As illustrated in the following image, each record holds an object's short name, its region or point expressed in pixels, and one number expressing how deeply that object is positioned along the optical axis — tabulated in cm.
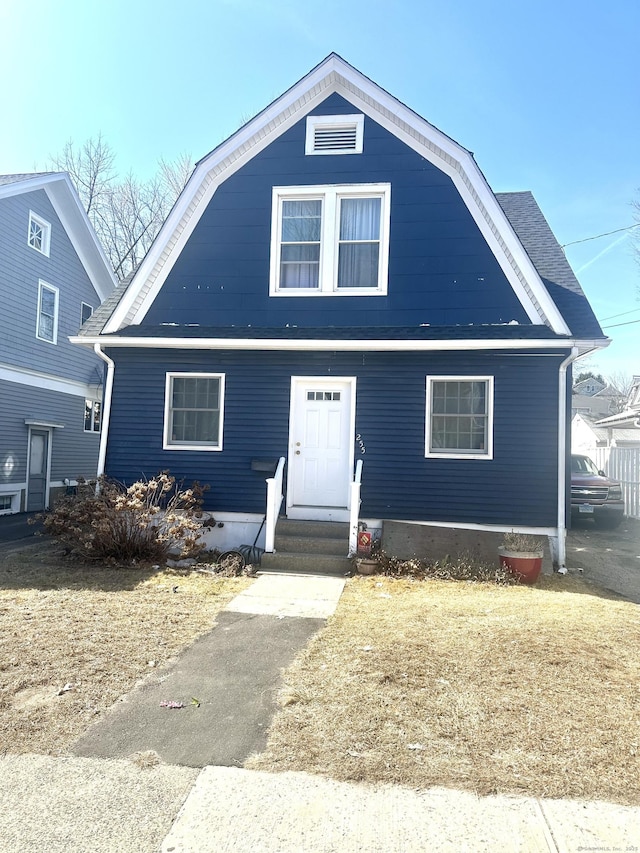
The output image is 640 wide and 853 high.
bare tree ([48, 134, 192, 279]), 2522
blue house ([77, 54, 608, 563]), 848
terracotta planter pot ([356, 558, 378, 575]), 753
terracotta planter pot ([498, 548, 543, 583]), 733
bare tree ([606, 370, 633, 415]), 5097
